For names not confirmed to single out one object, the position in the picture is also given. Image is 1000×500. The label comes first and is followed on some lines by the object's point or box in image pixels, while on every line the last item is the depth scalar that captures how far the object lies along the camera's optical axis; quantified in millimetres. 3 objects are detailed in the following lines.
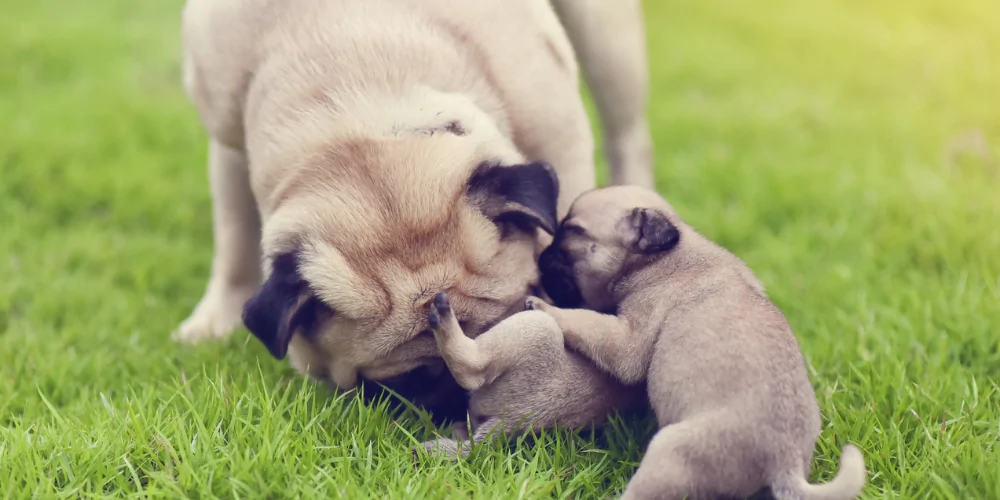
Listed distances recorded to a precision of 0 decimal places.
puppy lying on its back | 2488
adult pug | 2557
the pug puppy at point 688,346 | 2250
